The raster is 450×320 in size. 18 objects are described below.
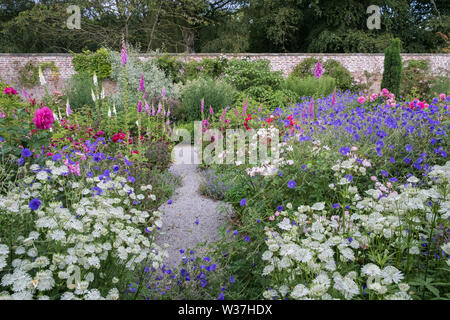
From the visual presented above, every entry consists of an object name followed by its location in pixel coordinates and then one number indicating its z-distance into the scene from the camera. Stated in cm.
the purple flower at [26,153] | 213
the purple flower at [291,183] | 242
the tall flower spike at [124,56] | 370
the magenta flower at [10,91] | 342
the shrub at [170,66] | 1233
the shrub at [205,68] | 1270
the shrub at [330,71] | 1356
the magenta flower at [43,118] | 260
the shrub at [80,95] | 862
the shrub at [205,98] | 856
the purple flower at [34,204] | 146
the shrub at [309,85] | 1056
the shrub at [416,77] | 1273
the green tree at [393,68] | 1002
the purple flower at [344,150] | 259
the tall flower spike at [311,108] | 422
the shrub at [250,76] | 1152
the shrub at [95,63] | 1274
